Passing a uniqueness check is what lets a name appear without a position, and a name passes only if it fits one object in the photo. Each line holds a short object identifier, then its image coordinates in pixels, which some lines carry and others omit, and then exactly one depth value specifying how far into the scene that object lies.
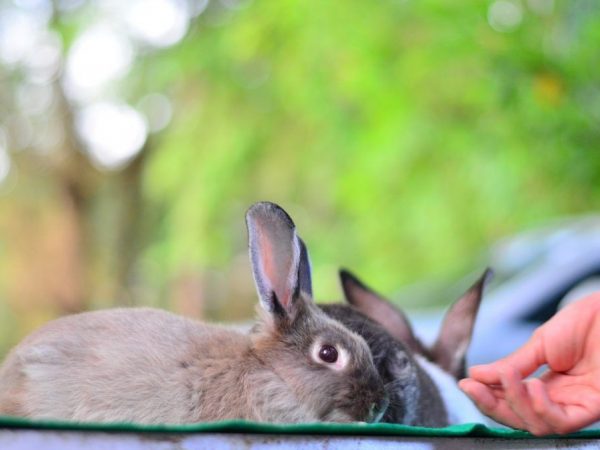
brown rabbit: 1.74
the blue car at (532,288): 4.61
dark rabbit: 2.24
